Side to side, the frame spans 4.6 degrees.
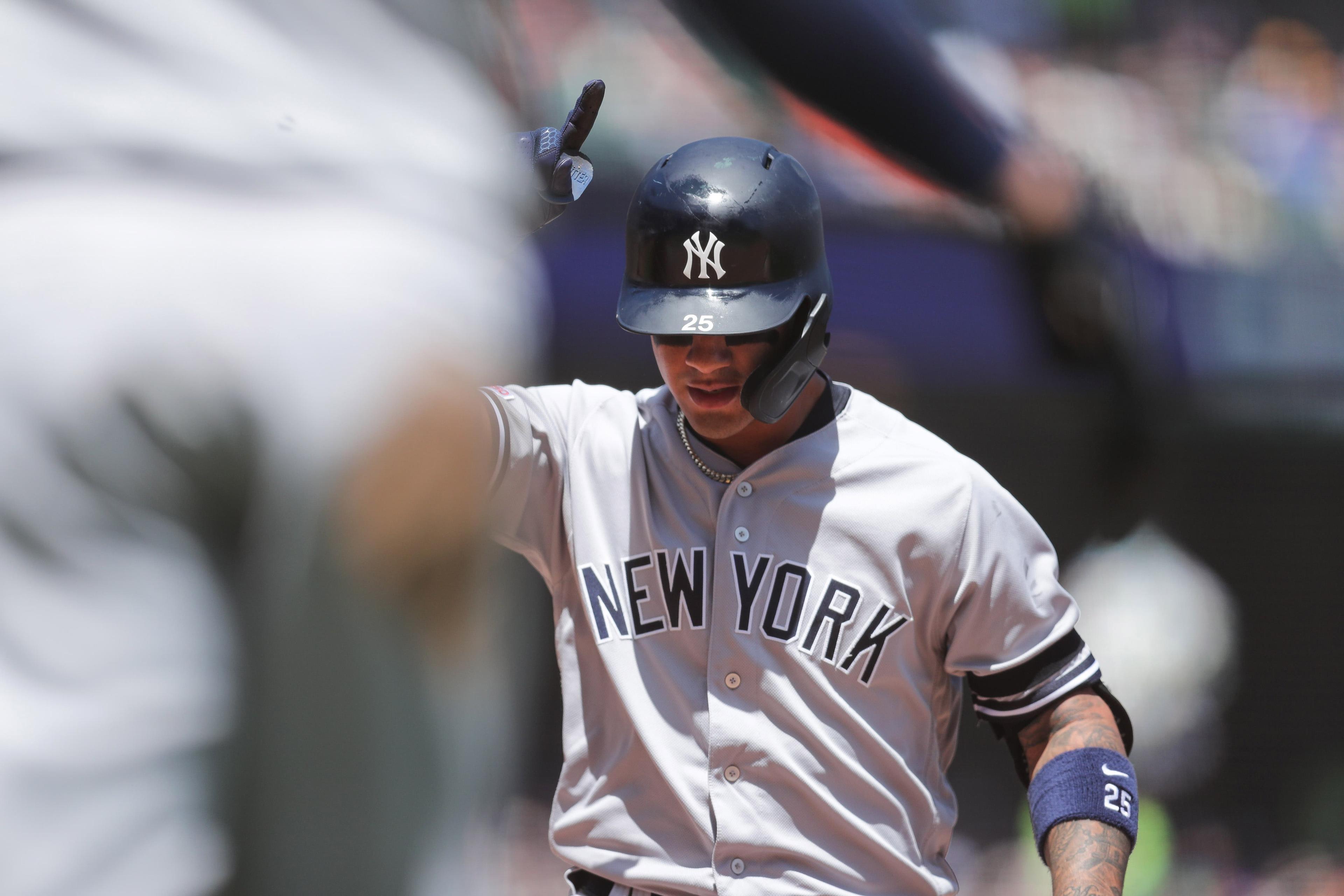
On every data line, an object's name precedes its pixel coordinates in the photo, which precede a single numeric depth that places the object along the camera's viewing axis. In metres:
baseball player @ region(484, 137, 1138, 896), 17.41
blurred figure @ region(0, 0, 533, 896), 7.47
